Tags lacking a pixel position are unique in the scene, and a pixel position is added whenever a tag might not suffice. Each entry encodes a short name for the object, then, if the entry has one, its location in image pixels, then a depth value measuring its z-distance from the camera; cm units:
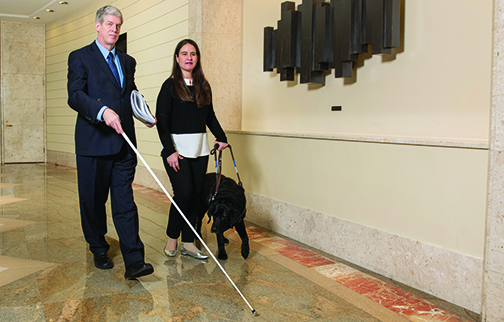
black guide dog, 308
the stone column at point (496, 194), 222
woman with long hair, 318
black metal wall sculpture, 306
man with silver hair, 278
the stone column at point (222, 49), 528
